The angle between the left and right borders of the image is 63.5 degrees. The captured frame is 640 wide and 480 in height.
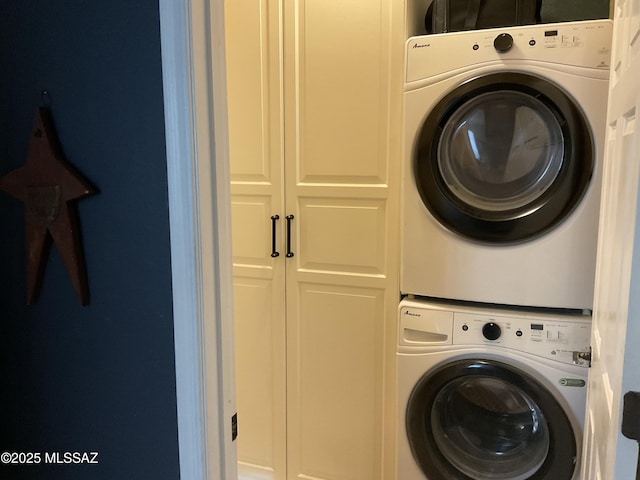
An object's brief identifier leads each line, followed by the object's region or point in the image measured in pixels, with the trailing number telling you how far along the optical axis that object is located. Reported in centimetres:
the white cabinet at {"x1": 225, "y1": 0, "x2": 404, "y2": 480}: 203
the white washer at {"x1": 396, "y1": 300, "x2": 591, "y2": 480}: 161
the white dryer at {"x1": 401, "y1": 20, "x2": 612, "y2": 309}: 155
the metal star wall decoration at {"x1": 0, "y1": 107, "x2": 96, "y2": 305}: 103
